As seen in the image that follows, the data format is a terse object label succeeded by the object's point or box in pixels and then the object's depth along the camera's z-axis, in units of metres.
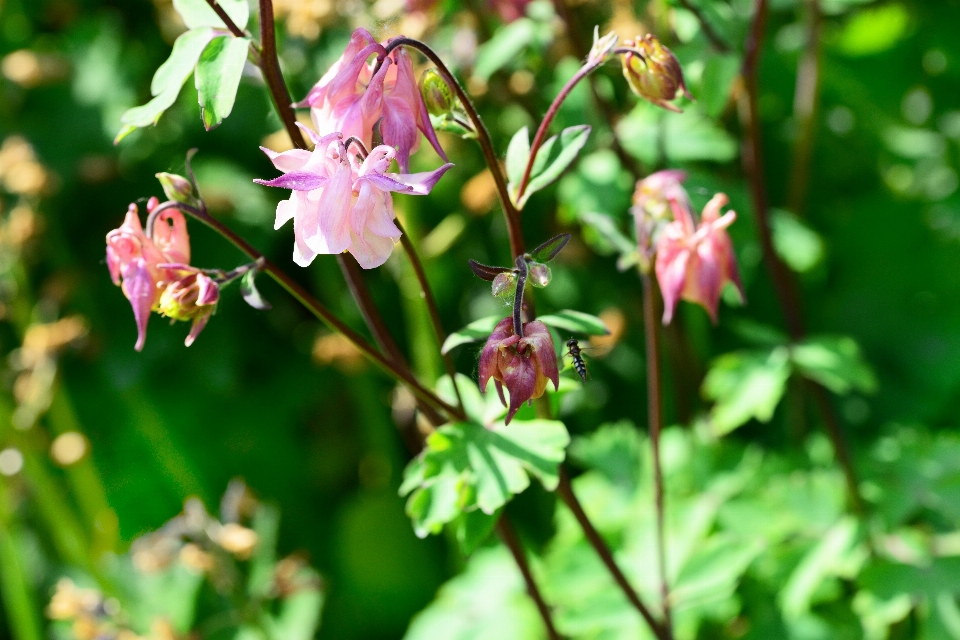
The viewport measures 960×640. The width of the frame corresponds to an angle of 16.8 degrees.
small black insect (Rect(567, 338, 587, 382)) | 0.88
